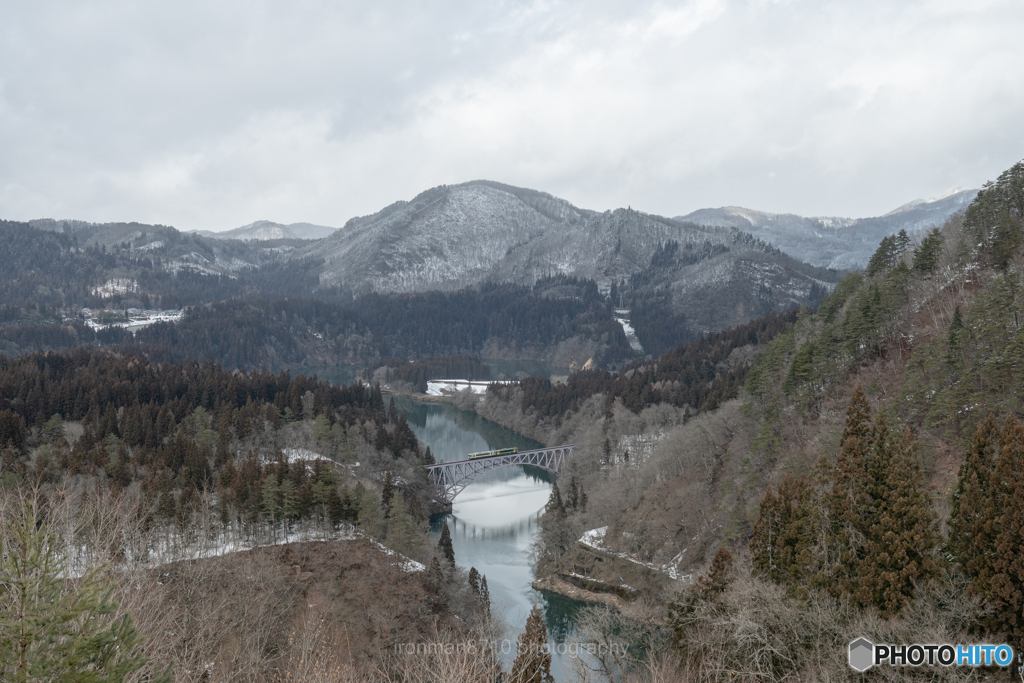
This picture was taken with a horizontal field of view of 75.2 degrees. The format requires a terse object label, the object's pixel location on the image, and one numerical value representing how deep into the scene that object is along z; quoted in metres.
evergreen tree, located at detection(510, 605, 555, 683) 24.23
